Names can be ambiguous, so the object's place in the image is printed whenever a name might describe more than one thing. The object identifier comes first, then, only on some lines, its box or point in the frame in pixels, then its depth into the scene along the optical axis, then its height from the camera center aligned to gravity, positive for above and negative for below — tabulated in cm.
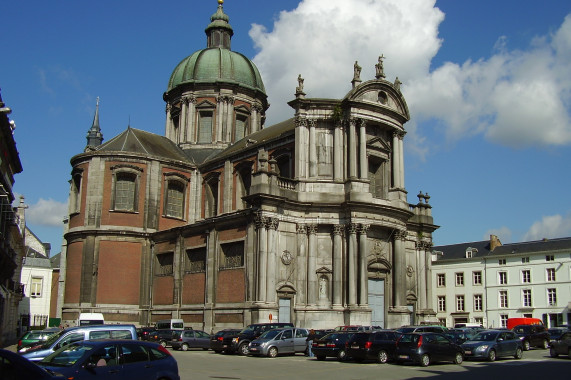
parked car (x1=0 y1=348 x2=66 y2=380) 910 -100
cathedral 3622 +487
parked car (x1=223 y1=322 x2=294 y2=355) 2803 -156
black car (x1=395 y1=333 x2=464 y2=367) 2209 -156
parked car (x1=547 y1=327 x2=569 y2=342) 3520 -150
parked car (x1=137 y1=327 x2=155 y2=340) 3401 -170
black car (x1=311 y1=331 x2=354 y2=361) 2428 -162
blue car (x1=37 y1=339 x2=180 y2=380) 1204 -118
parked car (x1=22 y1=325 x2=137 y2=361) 1673 -91
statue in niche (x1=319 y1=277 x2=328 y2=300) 3672 +89
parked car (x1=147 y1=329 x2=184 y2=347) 3234 -178
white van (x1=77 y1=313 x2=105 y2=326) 3497 -104
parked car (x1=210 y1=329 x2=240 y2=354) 2900 -172
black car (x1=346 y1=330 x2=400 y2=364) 2312 -153
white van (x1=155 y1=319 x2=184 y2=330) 3719 -133
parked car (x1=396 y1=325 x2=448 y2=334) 2729 -107
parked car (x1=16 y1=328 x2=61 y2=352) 2272 -143
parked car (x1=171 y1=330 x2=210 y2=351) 3175 -193
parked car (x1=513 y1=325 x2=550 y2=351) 3172 -148
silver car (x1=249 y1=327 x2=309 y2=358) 2620 -166
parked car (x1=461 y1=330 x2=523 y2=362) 2466 -158
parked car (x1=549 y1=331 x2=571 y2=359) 2566 -161
